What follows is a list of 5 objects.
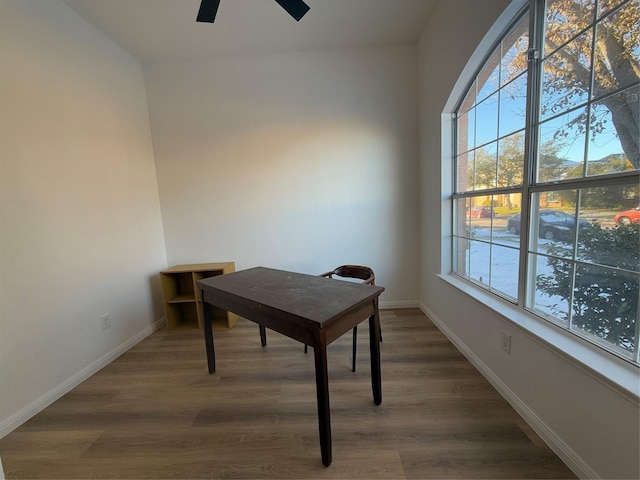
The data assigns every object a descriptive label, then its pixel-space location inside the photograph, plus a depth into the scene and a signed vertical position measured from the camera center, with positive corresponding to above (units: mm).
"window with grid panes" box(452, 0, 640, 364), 1027 +168
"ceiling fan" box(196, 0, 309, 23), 1479 +1290
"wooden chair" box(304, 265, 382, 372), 2172 -579
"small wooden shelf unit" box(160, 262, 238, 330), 2656 -860
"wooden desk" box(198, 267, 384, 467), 1167 -505
